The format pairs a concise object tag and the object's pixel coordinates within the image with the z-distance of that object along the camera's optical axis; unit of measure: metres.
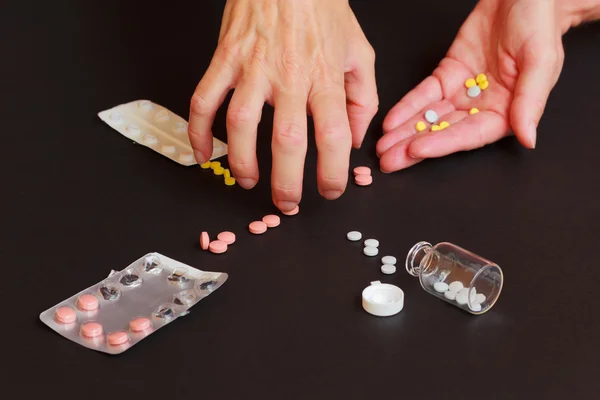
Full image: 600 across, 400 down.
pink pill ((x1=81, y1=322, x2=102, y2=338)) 0.69
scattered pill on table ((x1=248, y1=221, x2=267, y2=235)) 0.76
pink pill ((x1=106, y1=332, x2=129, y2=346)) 0.68
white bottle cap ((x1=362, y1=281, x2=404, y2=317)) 0.70
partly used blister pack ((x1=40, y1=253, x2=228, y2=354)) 0.69
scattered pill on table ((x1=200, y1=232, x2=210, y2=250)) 0.75
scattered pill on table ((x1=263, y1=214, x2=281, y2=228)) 0.77
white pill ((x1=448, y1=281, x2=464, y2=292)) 0.71
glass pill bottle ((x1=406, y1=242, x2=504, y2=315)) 0.71
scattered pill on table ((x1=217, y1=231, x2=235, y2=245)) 0.75
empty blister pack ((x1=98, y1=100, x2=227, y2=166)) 0.84
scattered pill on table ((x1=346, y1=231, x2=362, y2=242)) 0.75
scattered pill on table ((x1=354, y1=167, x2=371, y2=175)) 0.81
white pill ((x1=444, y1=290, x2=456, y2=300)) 0.71
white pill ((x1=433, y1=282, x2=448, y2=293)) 0.71
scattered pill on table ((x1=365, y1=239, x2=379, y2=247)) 0.75
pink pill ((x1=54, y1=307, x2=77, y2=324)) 0.70
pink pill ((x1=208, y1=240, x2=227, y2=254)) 0.74
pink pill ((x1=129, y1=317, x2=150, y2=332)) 0.69
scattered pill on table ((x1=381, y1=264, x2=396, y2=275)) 0.73
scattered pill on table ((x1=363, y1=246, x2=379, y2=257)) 0.74
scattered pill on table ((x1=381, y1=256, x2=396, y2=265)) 0.74
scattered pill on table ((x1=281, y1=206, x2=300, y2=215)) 0.78
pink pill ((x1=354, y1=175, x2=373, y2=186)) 0.81
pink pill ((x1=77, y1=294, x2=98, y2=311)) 0.70
